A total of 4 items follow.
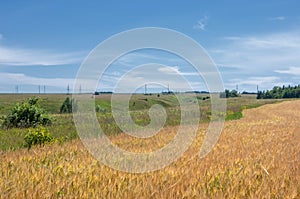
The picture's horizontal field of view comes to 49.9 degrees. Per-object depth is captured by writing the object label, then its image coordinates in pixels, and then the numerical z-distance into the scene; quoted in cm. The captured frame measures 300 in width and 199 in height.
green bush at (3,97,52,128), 1925
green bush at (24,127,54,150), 1087
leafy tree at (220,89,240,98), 13695
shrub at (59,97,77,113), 4650
